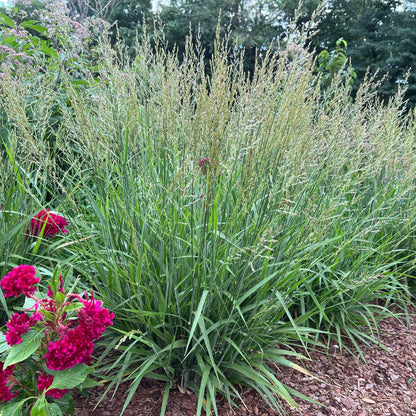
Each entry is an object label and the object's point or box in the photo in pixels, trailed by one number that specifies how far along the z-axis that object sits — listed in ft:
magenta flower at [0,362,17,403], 3.72
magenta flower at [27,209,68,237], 5.86
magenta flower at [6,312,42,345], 3.66
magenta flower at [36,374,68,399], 3.72
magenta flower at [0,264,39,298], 3.83
